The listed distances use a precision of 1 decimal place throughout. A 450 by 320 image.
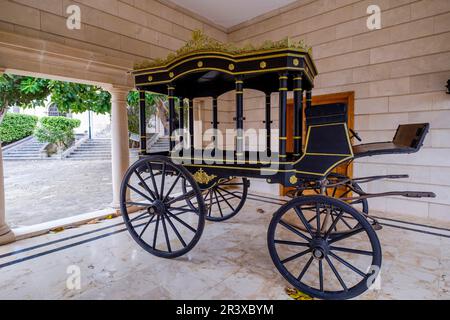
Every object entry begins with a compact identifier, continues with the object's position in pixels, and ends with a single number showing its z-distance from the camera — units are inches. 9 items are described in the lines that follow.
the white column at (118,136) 143.1
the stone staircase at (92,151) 461.1
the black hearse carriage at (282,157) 68.3
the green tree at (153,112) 374.9
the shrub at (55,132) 484.4
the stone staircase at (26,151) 449.7
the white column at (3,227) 105.5
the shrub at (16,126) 497.7
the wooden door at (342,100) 152.8
